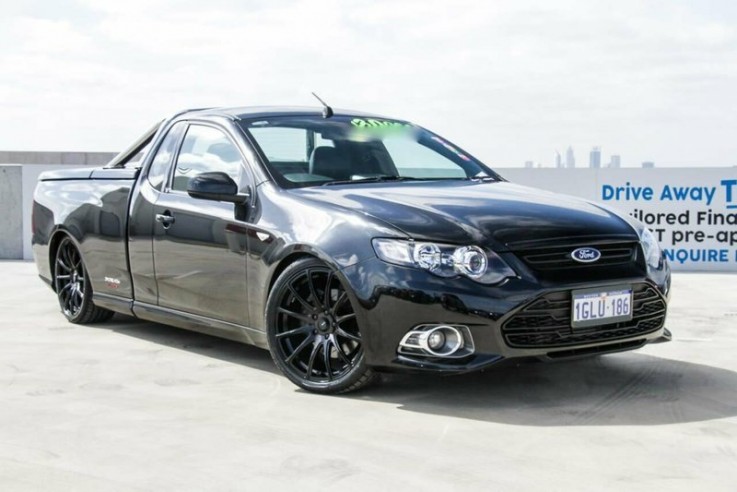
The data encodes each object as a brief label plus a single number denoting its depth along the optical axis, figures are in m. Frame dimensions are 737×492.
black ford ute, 5.30
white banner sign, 12.90
